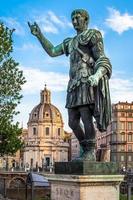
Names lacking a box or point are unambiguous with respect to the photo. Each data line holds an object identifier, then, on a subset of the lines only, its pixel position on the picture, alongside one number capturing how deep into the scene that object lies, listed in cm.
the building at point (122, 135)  12288
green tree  2964
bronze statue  746
